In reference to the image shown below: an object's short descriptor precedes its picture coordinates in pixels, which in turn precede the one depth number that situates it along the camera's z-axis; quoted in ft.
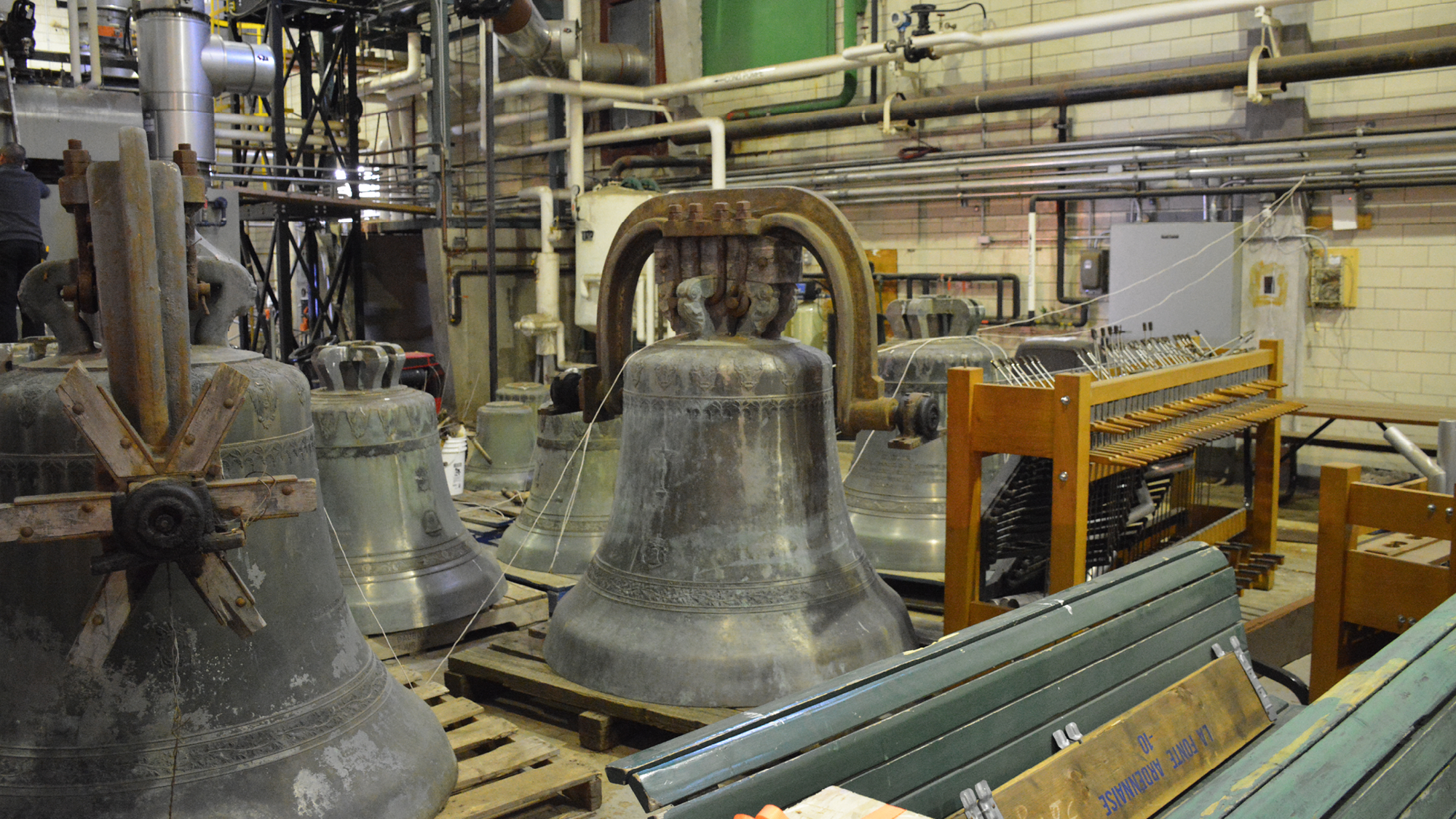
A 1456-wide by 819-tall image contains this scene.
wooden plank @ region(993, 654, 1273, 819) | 7.77
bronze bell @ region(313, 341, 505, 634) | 15.29
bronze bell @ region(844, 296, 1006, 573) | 18.58
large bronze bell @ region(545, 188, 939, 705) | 12.22
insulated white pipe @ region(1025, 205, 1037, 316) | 31.96
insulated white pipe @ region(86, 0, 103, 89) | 30.17
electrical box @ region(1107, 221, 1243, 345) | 27.78
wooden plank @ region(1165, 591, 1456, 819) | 5.64
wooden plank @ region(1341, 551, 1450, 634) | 12.16
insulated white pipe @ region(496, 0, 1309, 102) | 27.14
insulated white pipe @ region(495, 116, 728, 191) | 37.06
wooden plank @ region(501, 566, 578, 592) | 18.35
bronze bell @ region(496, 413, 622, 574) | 18.86
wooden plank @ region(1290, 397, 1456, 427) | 23.15
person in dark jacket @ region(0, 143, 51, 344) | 19.83
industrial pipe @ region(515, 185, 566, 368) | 34.04
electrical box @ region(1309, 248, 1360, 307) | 27.30
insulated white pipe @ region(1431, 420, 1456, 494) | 13.46
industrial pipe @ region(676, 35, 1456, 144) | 24.75
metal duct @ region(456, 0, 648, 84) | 32.63
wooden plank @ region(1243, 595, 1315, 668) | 15.62
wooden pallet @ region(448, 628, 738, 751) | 12.09
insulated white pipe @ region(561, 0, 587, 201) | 37.37
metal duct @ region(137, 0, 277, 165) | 28.35
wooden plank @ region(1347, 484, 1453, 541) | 12.12
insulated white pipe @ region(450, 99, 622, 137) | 39.91
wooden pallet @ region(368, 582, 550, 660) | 15.37
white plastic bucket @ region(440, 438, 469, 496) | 25.35
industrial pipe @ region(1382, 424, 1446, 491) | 13.24
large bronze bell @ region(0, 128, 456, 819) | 7.36
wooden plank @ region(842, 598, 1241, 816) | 7.41
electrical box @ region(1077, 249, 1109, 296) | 30.58
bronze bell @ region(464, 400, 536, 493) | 26.35
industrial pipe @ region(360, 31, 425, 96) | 41.93
